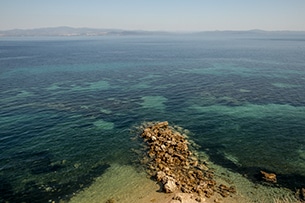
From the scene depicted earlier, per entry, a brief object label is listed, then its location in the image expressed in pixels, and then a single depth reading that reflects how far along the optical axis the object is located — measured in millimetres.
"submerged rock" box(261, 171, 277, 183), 35075
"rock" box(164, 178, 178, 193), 32328
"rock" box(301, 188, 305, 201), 31438
